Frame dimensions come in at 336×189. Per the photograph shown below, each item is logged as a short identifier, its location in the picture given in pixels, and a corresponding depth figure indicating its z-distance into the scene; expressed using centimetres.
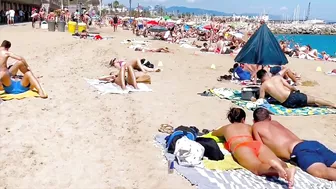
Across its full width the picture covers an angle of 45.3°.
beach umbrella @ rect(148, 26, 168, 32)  2698
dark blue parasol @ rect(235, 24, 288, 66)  850
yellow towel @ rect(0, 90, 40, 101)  678
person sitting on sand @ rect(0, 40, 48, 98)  696
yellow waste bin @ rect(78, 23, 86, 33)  2182
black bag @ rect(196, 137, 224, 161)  445
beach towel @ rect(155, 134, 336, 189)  384
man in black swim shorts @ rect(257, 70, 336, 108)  727
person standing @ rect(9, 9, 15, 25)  2861
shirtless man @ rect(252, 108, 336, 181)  408
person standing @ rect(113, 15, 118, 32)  3105
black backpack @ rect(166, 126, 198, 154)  463
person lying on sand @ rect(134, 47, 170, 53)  1542
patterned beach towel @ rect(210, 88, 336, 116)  697
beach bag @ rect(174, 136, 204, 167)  428
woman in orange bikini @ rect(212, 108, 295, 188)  375
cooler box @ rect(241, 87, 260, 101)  781
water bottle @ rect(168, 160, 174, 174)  413
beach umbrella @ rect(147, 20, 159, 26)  3332
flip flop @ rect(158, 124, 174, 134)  548
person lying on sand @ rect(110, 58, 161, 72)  1020
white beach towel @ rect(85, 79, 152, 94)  777
